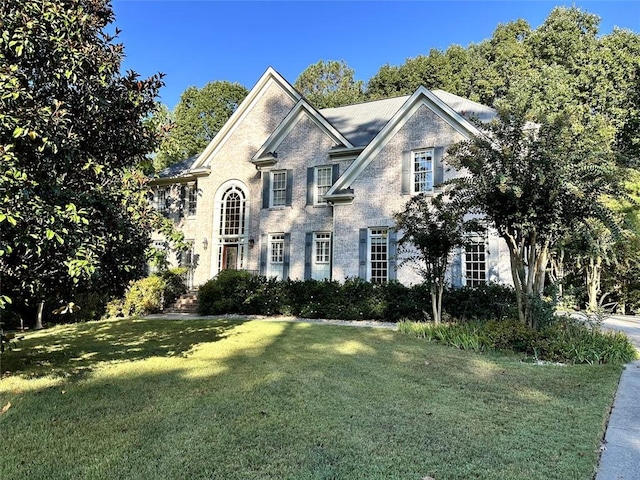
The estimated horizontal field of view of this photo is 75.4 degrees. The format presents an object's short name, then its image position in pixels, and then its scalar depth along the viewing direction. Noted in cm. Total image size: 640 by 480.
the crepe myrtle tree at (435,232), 993
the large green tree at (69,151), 411
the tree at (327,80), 3938
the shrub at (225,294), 1540
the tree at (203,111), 3491
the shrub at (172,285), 1775
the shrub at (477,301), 1162
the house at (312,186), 1477
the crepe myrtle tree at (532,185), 792
